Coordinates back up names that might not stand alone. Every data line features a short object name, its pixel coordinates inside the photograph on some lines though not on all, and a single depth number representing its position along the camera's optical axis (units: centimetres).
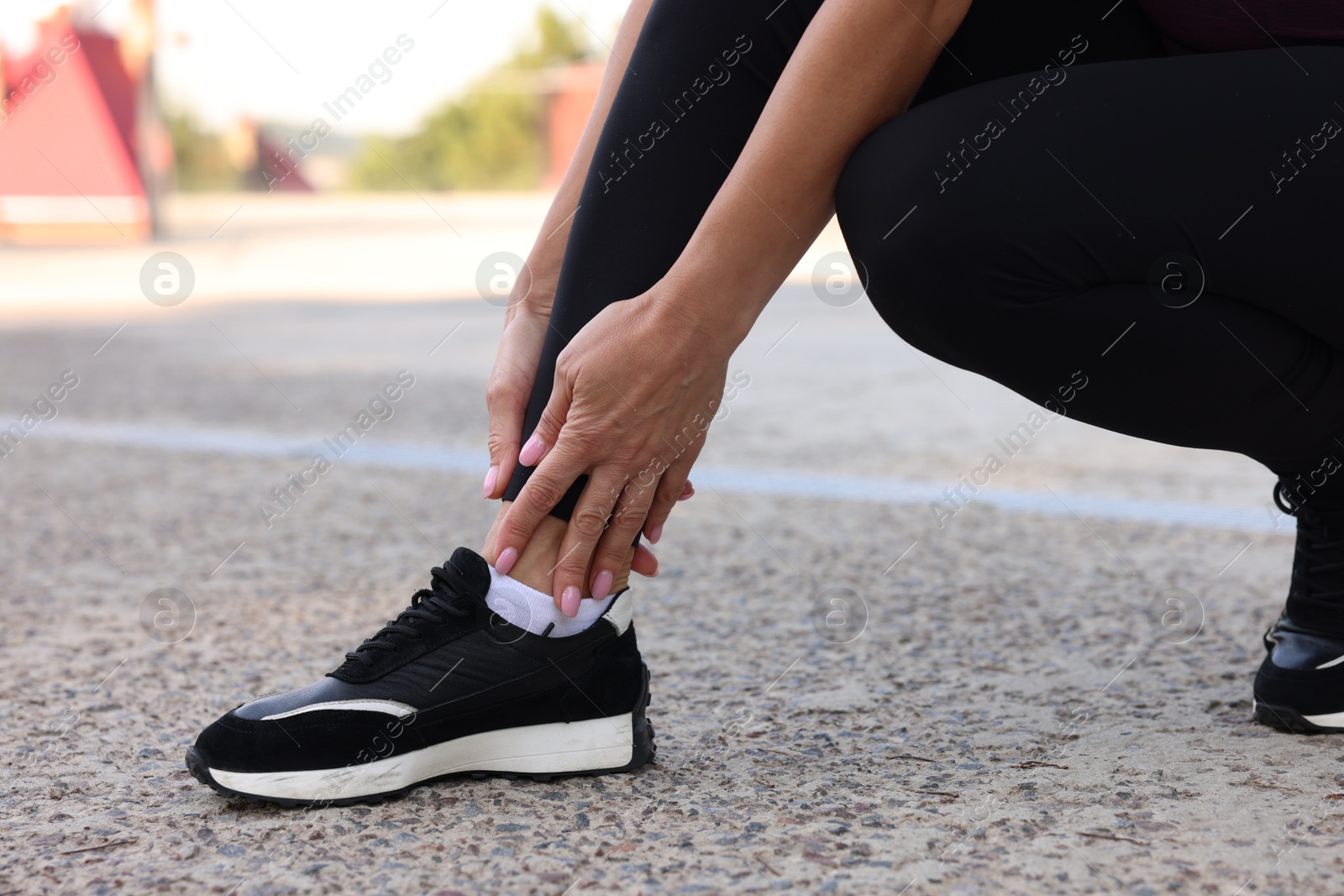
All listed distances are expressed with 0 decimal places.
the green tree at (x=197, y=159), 3198
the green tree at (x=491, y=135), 3666
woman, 102
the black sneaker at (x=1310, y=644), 123
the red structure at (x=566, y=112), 2741
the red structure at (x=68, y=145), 1554
